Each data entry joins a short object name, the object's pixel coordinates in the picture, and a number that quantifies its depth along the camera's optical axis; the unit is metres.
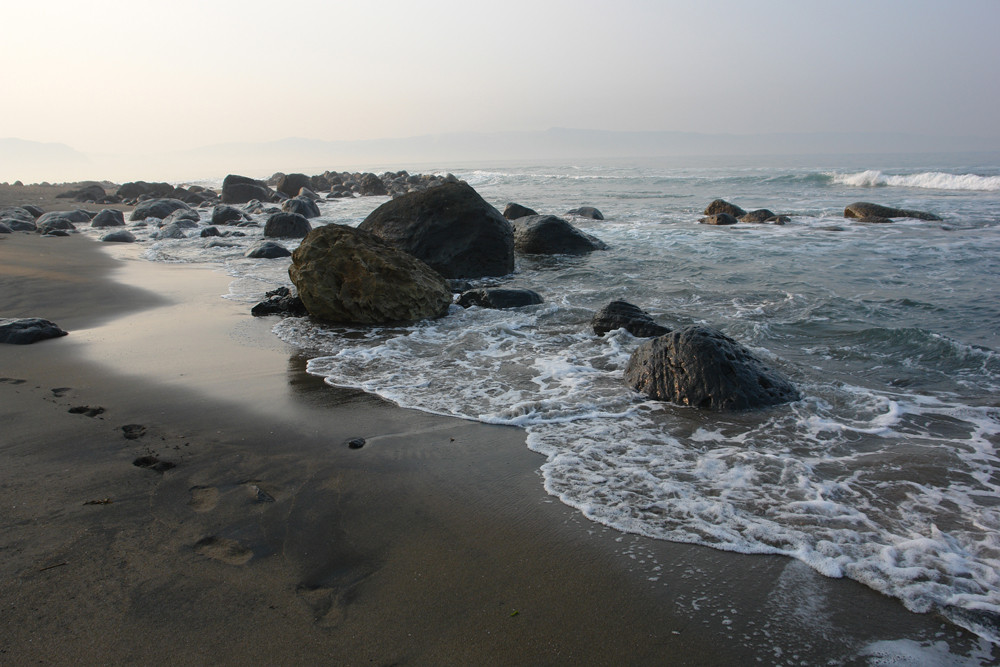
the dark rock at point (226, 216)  17.97
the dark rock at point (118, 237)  14.16
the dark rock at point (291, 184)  31.23
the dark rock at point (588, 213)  17.67
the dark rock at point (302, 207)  19.17
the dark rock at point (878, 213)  15.13
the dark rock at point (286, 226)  14.98
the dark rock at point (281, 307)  7.04
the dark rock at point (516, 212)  15.46
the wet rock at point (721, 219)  15.42
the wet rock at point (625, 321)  5.99
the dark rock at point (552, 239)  11.89
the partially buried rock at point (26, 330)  5.47
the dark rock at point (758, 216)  15.85
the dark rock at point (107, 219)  17.30
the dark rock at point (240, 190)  26.42
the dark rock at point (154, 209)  19.80
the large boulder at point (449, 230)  9.37
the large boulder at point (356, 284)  6.68
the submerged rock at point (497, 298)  7.40
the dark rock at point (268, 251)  11.55
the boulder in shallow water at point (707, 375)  4.21
